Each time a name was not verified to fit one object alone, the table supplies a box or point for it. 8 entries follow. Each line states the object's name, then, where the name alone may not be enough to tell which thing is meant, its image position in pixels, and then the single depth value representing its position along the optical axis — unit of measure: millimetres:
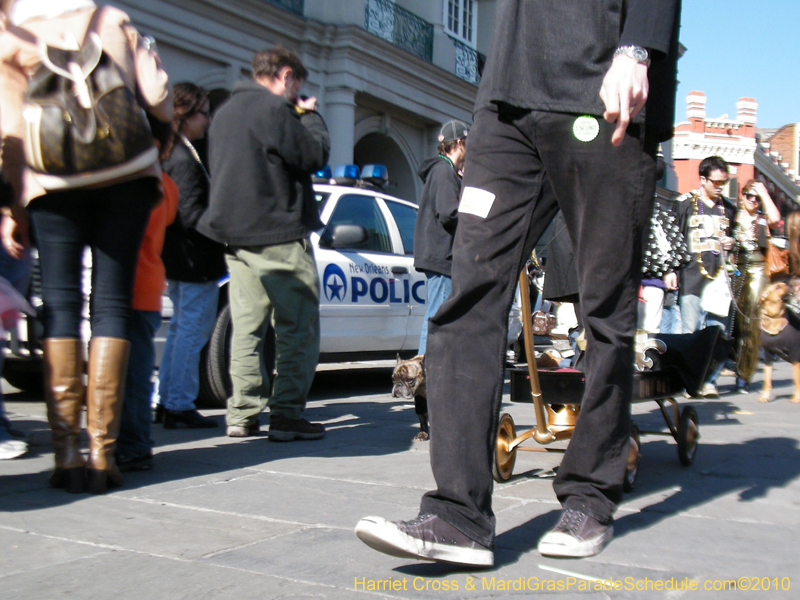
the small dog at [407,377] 5004
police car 6617
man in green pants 4613
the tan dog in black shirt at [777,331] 7672
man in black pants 2430
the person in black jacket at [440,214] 5477
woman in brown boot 3152
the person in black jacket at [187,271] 5012
